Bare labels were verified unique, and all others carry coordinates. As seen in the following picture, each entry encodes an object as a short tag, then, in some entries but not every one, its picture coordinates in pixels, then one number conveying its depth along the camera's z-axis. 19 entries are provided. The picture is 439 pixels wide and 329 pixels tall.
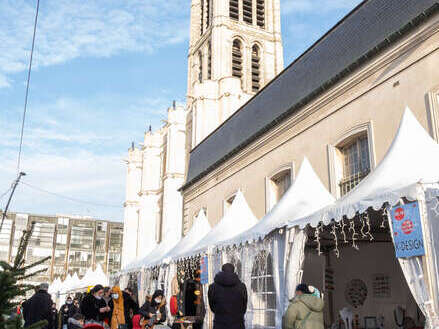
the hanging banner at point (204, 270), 11.58
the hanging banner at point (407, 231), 5.83
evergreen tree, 3.51
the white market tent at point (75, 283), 33.22
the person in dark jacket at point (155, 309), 9.34
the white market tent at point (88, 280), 31.64
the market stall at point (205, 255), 11.43
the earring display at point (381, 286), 12.04
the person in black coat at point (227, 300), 6.43
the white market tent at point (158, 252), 16.92
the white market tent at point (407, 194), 5.69
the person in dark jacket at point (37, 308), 8.70
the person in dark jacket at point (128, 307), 9.04
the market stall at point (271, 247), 8.66
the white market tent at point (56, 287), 37.44
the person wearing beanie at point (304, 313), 5.67
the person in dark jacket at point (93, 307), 8.38
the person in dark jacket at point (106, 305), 8.52
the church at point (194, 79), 43.76
